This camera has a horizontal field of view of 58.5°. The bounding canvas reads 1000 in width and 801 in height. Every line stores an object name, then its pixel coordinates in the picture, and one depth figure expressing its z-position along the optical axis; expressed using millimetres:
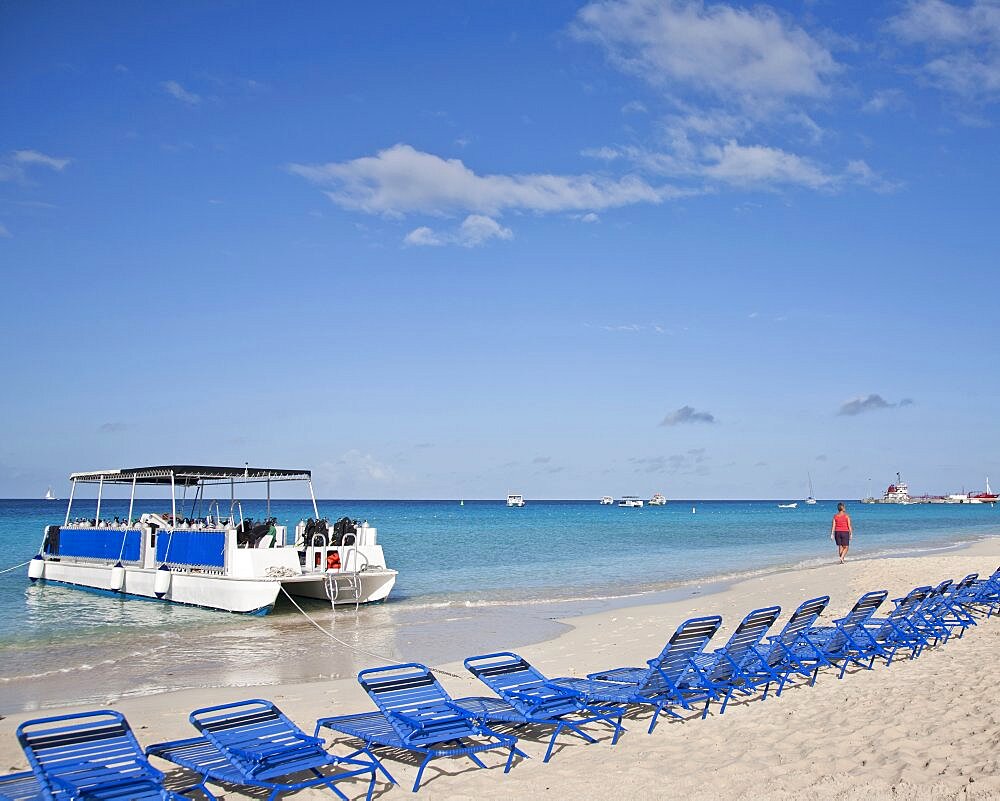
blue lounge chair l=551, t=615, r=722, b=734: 7297
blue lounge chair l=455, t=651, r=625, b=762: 6902
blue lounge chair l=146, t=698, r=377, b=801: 5484
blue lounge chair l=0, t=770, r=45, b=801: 4918
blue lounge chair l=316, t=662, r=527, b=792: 6184
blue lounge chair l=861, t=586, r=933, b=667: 10133
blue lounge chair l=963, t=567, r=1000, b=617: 13258
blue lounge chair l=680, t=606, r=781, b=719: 7840
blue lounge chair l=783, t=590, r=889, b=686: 9109
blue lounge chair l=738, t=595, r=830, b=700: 8422
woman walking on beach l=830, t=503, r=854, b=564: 25500
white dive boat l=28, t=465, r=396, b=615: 18469
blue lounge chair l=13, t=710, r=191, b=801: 4922
